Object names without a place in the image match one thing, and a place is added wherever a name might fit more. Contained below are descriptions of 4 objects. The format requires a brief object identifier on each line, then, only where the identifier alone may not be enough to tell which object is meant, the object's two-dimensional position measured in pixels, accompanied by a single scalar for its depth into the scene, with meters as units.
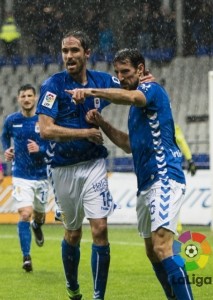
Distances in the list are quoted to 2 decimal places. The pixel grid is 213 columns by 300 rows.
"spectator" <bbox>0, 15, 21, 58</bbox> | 53.28
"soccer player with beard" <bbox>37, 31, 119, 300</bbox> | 17.03
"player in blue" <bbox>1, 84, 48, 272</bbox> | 25.22
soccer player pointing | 14.91
